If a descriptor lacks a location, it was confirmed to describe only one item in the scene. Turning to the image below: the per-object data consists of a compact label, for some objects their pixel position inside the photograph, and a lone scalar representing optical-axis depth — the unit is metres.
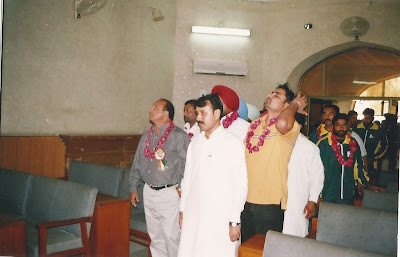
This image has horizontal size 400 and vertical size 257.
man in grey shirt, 3.15
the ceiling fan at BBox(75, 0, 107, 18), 4.84
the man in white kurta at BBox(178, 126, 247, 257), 2.33
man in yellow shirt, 2.40
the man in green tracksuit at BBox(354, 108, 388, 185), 5.94
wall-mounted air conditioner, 6.44
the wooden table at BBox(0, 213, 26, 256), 2.50
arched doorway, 6.76
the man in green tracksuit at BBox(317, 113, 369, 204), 3.44
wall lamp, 6.38
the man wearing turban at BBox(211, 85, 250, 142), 2.72
